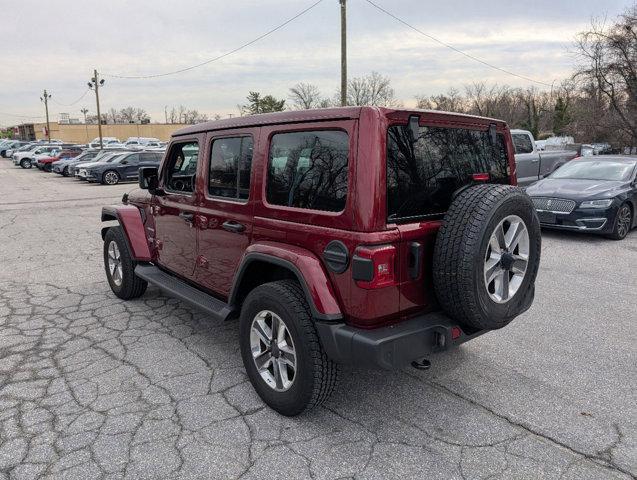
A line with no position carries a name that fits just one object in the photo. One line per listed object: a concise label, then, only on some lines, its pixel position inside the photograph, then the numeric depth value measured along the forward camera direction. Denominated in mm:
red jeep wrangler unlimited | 2559
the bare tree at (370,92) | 56188
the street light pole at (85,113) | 83250
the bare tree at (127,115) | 109438
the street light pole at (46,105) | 67738
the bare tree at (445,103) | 60031
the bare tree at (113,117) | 112100
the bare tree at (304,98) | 57500
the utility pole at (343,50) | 18828
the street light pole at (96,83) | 44281
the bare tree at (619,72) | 24031
